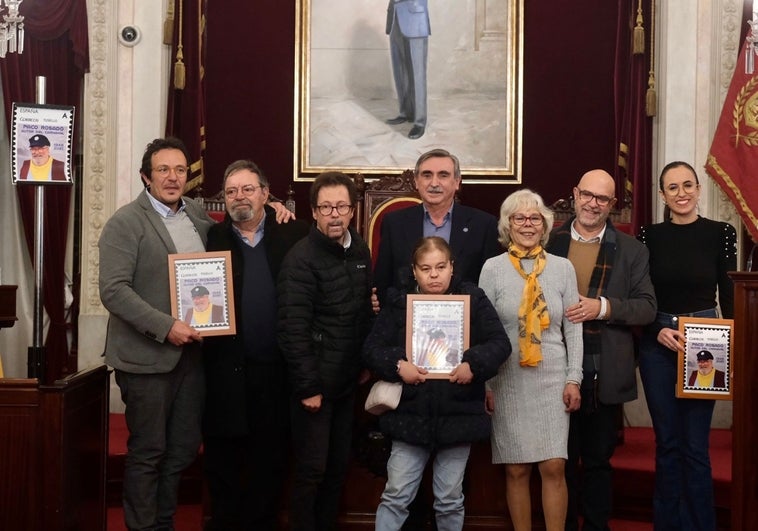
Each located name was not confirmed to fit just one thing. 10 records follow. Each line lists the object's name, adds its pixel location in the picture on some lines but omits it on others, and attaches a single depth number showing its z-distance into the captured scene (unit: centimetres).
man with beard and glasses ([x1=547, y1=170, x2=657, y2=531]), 378
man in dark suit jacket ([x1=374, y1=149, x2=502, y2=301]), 400
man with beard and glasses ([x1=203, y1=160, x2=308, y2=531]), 377
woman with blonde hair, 364
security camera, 646
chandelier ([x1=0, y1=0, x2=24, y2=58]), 525
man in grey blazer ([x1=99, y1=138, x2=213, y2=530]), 361
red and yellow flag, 571
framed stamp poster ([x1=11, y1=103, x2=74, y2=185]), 415
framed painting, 681
